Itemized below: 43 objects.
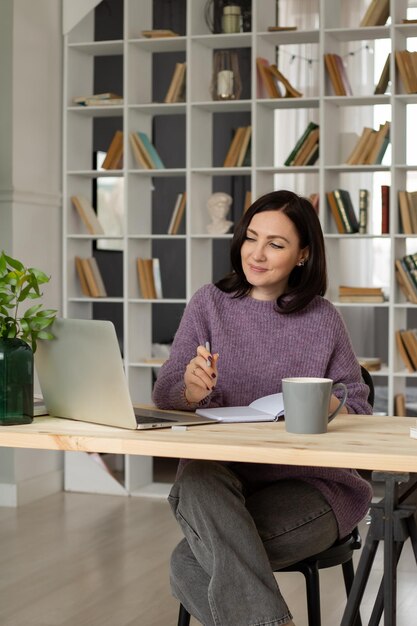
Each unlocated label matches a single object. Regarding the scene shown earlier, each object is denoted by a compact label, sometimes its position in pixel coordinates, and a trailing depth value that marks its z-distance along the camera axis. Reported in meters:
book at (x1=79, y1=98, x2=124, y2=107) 4.96
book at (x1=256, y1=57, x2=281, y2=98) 4.73
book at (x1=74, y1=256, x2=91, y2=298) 5.07
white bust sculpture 4.89
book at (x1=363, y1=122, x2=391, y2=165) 4.68
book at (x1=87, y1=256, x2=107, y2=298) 5.08
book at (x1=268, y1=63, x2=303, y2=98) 4.71
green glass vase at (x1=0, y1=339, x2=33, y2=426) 2.01
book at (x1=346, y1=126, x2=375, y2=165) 4.69
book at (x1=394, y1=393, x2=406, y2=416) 4.58
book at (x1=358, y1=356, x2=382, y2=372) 4.74
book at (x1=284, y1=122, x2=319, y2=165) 4.77
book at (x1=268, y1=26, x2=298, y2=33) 4.73
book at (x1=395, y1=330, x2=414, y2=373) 4.65
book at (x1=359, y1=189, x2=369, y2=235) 4.73
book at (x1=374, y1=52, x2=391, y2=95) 4.65
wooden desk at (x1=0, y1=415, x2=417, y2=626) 1.69
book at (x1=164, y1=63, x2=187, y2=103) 4.88
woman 1.97
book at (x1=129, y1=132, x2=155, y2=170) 4.95
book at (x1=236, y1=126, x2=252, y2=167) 4.86
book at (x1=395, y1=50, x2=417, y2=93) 4.55
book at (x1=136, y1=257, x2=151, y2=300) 4.98
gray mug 1.88
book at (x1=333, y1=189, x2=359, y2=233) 4.67
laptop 1.95
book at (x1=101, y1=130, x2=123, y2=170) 5.05
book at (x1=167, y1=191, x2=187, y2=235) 4.96
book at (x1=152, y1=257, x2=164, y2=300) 4.99
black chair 2.22
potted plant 2.02
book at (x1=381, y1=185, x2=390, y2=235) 4.64
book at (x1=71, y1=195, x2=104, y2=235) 5.04
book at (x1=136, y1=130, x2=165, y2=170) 4.94
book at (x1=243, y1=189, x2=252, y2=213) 4.78
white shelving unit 4.66
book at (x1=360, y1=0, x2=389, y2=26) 4.63
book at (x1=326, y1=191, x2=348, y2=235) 4.69
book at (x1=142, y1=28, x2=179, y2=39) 4.88
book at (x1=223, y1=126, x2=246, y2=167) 4.87
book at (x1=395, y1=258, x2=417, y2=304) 4.60
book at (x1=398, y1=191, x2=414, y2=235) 4.61
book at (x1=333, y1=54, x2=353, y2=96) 4.68
